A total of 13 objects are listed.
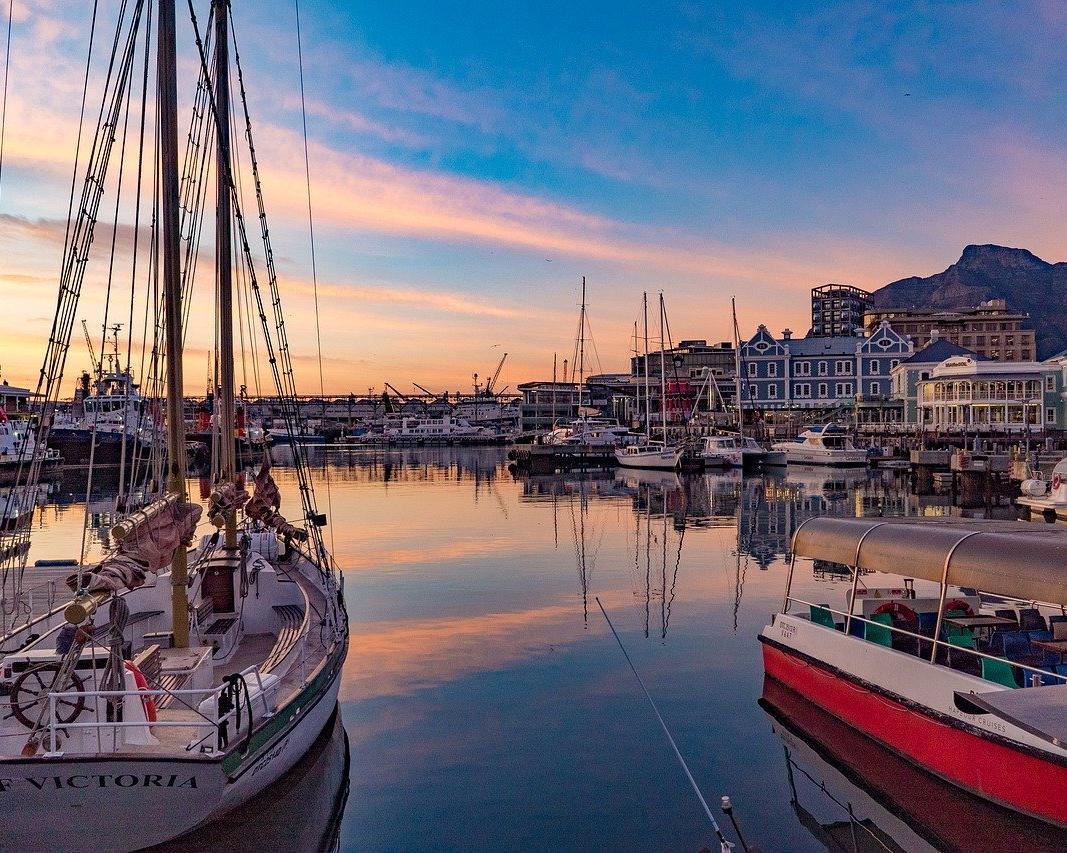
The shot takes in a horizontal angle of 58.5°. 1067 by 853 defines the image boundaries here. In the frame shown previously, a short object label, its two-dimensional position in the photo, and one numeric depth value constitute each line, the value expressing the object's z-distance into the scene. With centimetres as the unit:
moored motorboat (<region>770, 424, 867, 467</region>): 8612
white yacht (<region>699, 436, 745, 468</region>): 8988
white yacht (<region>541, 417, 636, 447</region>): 11091
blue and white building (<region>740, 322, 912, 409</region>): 11519
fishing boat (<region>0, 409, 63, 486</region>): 8026
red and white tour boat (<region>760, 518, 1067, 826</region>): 1106
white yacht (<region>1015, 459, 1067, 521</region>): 4639
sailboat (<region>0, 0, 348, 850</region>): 975
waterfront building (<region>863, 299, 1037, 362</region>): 15938
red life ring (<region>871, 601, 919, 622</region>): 1609
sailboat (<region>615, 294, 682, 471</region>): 9144
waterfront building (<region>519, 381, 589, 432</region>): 18338
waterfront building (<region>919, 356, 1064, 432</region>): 8969
